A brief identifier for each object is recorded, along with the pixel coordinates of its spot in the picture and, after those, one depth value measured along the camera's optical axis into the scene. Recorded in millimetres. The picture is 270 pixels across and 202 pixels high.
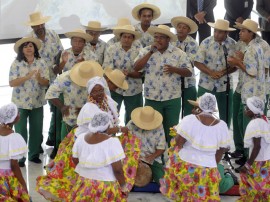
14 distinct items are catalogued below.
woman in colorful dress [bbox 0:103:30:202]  9193
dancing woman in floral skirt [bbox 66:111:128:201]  8605
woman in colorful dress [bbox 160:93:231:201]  9388
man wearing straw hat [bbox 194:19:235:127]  12709
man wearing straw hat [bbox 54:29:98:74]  12128
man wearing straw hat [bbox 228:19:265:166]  12011
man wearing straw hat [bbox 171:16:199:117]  12983
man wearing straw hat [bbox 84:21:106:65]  13309
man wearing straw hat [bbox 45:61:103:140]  11228
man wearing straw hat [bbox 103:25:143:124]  12572
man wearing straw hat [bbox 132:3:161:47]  13492
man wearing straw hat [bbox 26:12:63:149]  13029
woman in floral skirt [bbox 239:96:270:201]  9786
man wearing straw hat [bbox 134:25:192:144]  12018
